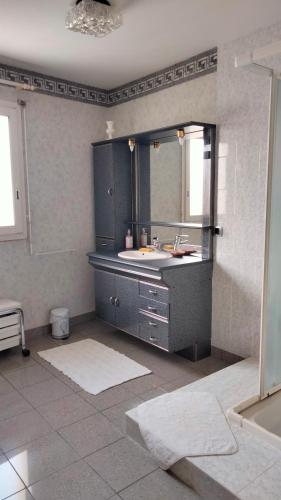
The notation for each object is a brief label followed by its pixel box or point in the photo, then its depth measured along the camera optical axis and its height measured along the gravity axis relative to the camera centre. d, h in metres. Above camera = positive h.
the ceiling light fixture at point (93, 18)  2.05 +1.03
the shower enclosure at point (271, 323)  1.76 -0.66
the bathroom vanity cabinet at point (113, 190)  3.48 +0.08
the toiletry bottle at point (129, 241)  3.58 -0.42
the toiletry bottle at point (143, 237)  3.53 -0.38
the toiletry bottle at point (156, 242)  3.39 -0.41
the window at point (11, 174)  3.14 +0.22
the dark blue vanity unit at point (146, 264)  2.75 -0.52
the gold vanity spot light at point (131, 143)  3.29 +0.49
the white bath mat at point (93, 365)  2.60 -1.28
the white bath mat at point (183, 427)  1.73 -1.17
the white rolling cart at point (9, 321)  2.96 -0.97
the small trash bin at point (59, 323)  3.40 -1.14
